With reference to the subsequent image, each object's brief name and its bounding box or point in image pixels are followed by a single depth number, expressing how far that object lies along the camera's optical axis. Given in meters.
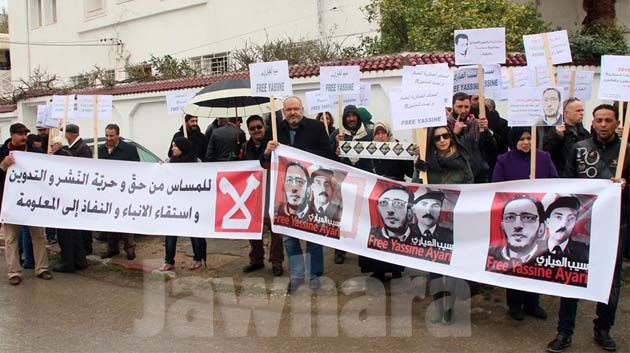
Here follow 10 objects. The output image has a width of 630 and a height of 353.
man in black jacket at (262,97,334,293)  6.45
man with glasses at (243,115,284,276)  6.85
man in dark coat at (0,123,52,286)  7.14
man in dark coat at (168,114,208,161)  9.09
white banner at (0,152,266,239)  6.69
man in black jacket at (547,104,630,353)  4.73
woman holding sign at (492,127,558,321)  5.32
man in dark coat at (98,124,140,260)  8.00
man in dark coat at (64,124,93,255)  7.95
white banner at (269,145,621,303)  4.68
